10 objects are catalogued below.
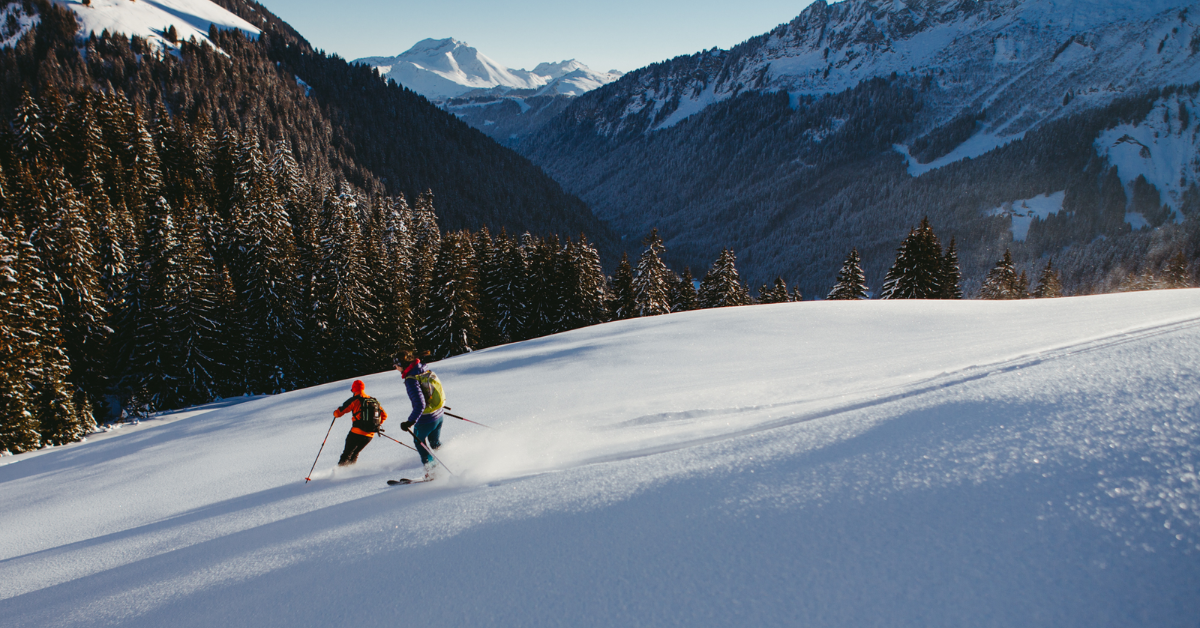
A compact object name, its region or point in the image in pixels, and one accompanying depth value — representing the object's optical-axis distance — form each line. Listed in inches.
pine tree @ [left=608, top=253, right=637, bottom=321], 1734.7
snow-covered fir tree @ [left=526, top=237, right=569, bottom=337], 1663.3
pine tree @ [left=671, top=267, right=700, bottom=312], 1893.5
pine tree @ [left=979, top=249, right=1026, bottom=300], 1738.4
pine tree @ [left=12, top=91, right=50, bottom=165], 1690.5
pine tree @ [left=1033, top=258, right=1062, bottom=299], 2049.7
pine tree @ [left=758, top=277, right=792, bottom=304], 1984.5
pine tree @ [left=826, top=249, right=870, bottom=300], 1648.6
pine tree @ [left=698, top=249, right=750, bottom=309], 1750.7
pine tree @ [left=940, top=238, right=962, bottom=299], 1627.7
